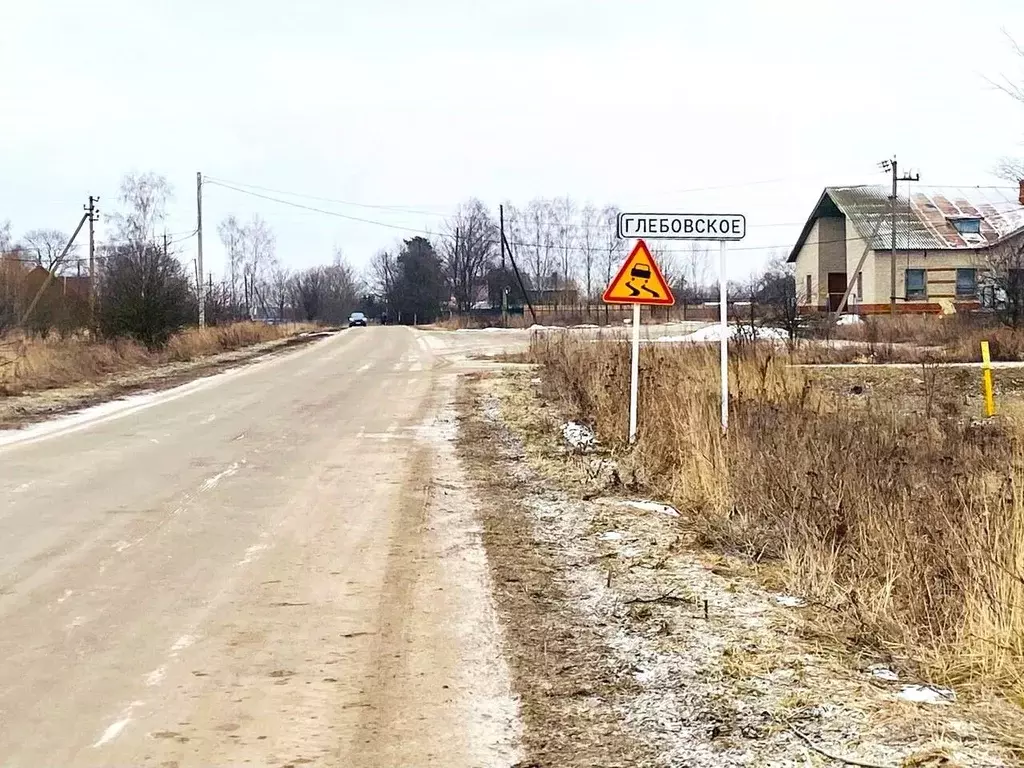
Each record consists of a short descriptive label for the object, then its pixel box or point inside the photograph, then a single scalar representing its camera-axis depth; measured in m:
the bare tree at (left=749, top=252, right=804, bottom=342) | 32.56
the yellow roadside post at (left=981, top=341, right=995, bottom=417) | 18.55
